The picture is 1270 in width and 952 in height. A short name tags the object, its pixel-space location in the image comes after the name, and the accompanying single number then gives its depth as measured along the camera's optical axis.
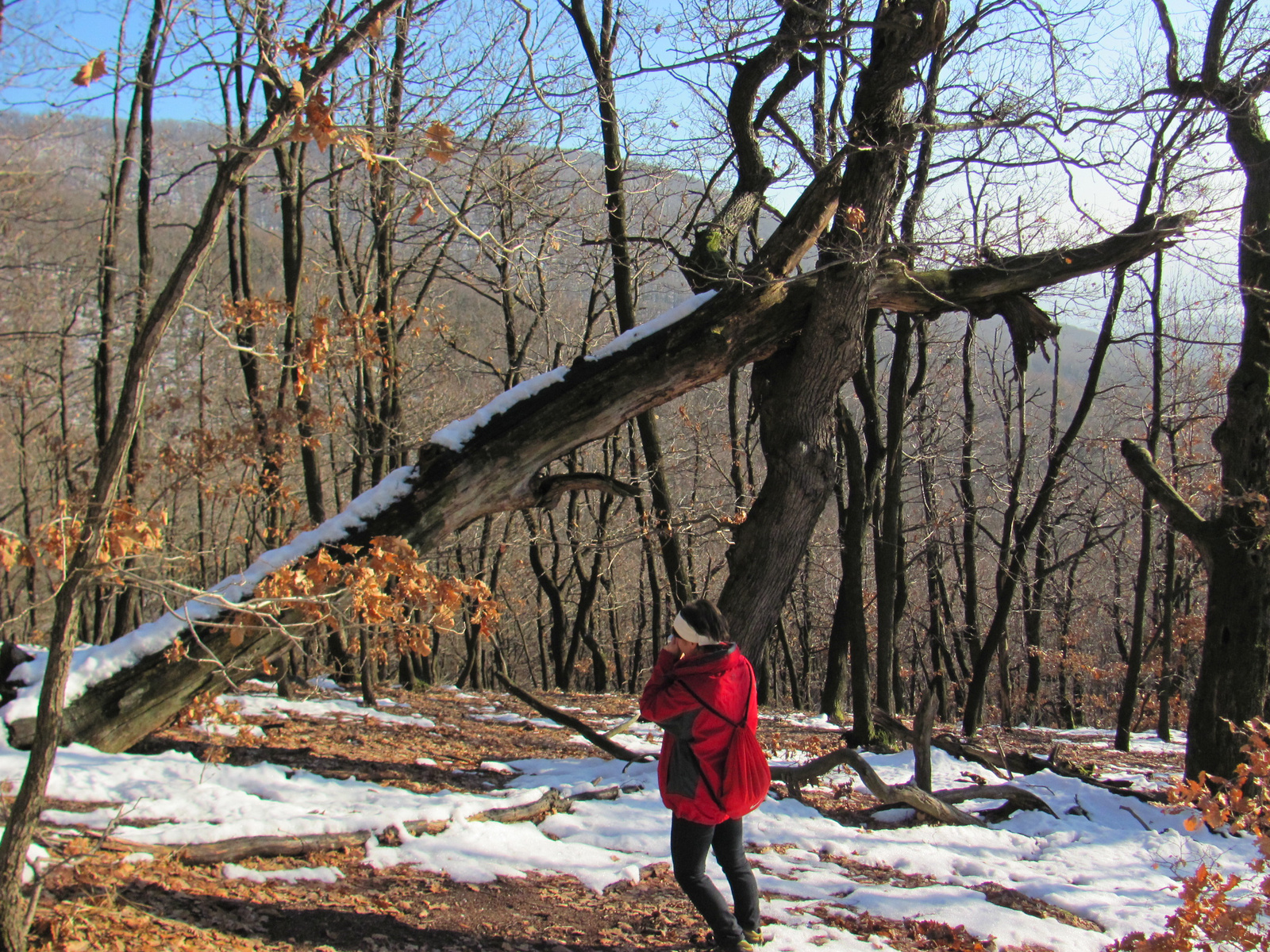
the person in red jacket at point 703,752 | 3.37
